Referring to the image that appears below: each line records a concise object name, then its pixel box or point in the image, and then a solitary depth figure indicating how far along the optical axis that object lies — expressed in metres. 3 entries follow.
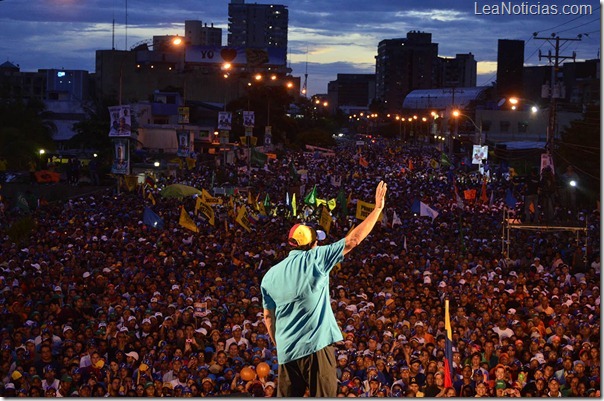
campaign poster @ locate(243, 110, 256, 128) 58.38
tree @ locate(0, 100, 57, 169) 45.47
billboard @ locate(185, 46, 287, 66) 105.94
